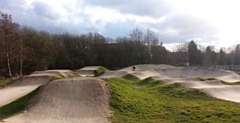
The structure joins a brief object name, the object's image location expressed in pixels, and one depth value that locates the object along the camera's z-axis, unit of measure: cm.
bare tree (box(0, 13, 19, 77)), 2155
